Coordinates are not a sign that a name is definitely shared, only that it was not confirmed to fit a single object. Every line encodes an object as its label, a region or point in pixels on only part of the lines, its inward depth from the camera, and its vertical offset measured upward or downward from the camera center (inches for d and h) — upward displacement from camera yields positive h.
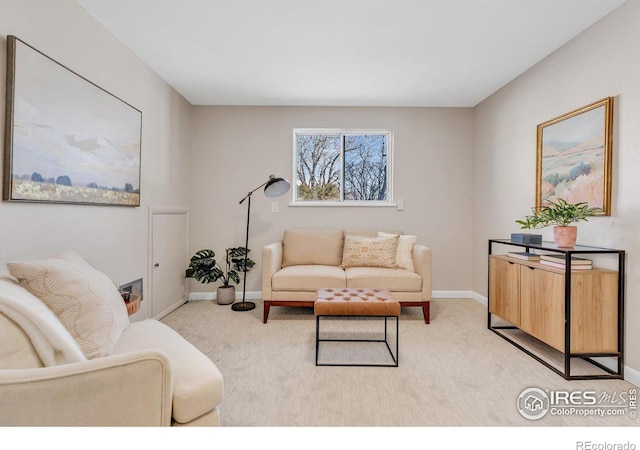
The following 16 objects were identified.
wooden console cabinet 83.8 -22.0
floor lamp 137.9 +13.9
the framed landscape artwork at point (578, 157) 88.7 +20.1
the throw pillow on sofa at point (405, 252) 139.1 -11.6
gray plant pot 154.3 -33.0
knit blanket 42.5 -13.9
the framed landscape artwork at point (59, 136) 67.6 +19.8
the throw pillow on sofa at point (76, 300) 52.6 -12.7
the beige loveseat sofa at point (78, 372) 37.5 -18.3
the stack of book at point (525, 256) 102.8 -9.4
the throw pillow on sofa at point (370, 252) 142.2 -12.0
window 170.6 +28.1
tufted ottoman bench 92.4 -22.8
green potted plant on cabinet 89.9 +2.2
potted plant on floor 149.6 -21.1
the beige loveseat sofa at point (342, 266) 129.5 -17.7
